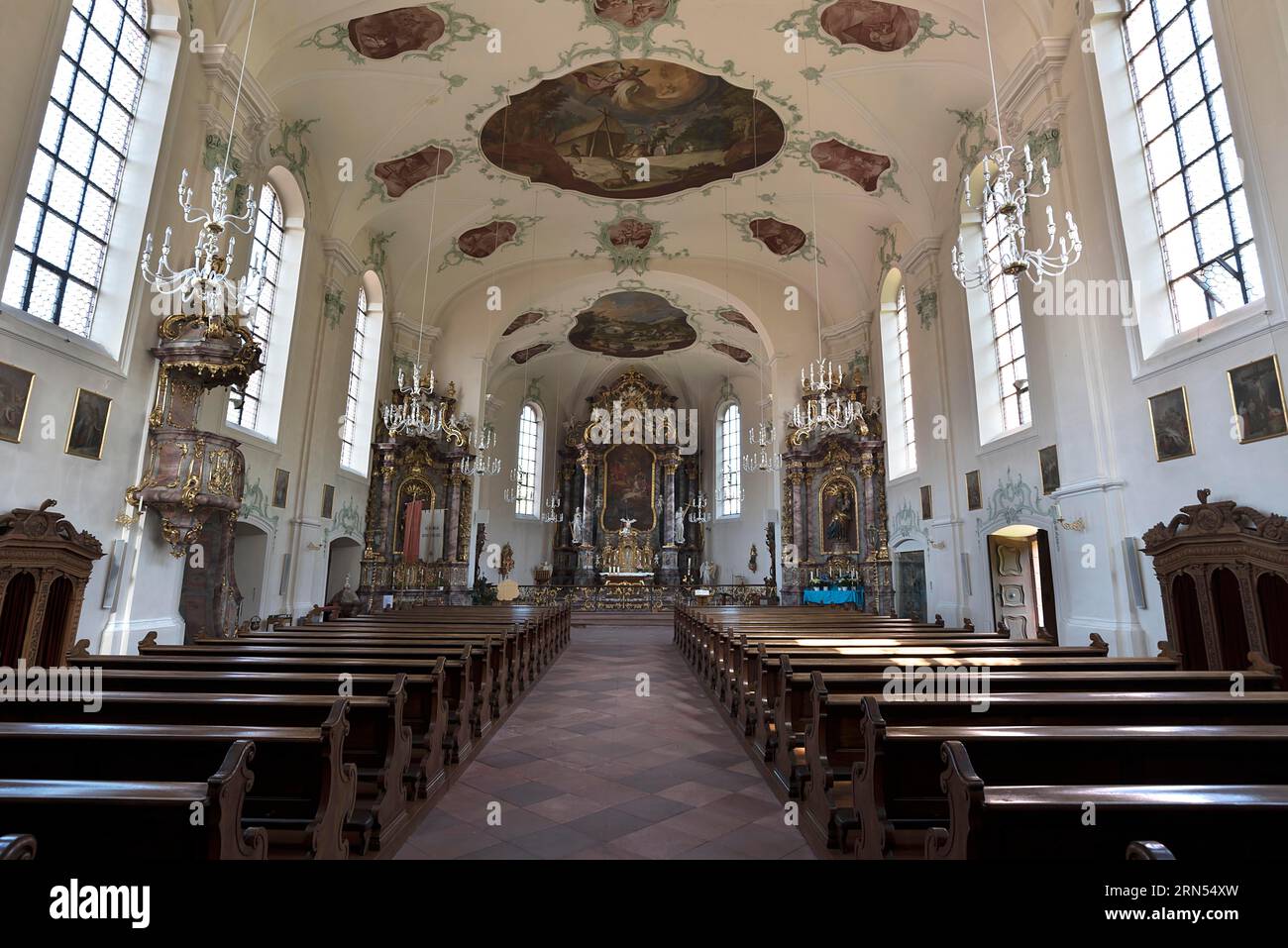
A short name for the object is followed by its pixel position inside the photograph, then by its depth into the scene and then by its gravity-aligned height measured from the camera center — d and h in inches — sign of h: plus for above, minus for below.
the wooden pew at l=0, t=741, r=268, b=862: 72.2 -24.9
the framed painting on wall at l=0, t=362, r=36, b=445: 221.1 +65.6
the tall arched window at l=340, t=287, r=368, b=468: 567.8 +183.8
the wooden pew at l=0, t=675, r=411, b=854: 120.4 -22.4
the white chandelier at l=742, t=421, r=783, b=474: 649.5 +175.0
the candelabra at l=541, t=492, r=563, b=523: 939.3 +129.2
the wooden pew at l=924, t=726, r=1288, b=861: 71.2 -24.0
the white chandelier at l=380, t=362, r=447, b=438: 483.6 +149.5
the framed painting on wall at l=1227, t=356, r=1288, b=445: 213.8 +67.1
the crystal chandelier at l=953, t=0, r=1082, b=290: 201.2 +147.1
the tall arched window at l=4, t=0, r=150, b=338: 248.8 +170.9
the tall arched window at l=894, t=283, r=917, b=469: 556.1 +191.4
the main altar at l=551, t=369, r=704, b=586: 975.0 +166.8
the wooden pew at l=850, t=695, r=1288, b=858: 101.2 -24.1
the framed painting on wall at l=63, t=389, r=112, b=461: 251.9 +65.1
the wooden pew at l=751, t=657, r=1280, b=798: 152.1 -19.5
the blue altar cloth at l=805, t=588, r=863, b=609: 582.2 +1.6
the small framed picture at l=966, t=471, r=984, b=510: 424.5 +68.6
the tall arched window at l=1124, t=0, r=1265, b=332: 245.8 +173.1
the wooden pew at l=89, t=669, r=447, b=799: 143.1 -20.5
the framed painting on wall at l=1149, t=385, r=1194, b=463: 250.5 +68.4
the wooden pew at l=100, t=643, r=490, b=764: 169.5 -18.3
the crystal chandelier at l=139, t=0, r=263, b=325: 216.4 +124.8
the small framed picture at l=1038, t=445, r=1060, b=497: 333.4 +66.9
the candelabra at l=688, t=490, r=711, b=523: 977.4 +130.6
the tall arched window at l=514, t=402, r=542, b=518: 976.9 +199.5
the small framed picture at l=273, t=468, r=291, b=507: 431.8 +71.2
